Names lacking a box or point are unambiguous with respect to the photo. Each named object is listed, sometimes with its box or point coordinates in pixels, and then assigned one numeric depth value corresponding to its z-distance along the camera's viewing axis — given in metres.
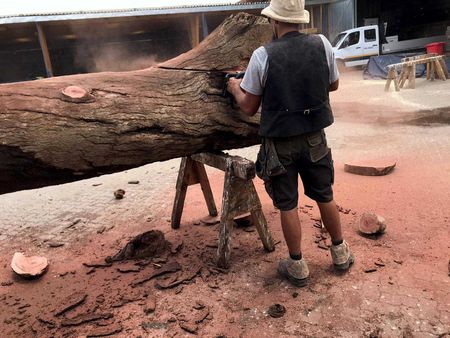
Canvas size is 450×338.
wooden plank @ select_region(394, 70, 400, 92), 11.77
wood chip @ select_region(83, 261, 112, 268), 3.19
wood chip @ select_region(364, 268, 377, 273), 2.70
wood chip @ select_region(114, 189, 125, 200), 4.78
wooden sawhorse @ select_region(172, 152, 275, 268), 2.81
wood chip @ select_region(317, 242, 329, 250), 3.12
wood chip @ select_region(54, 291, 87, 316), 2.62
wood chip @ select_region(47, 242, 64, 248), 3.69
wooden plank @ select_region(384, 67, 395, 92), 11.95
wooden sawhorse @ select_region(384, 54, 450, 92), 11.89
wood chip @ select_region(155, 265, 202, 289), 2.78
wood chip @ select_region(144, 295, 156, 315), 2.52
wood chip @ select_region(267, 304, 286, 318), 2.35
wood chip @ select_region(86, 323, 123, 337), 2.35
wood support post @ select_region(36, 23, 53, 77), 12.59
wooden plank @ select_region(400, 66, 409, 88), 12.05
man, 2.33
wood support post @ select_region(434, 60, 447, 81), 12.78
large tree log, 2.19
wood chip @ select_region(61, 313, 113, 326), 2.47
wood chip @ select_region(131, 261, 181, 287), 2.87
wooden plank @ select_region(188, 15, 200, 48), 14.43
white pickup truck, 18.11
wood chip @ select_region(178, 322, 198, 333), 2.30
